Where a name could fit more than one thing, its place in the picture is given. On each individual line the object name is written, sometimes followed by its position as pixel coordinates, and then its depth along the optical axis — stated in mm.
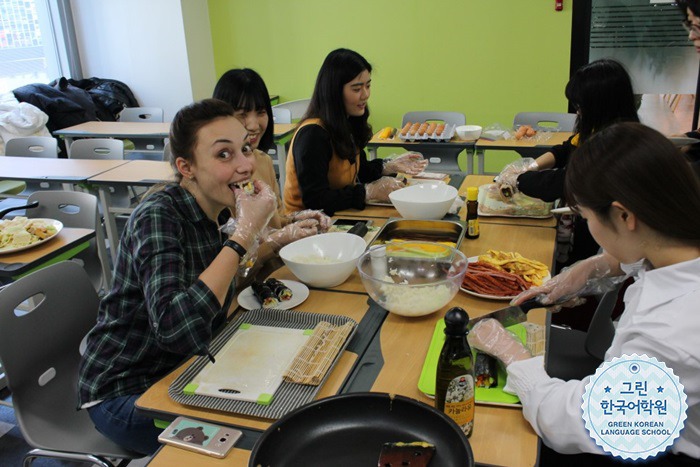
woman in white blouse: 1054
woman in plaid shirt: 1367
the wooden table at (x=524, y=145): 3762
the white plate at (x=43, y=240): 2326
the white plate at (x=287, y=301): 1650
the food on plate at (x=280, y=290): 1680
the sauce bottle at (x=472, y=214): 2062
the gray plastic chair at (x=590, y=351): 1765
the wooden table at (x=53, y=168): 3555
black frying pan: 917
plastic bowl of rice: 1514
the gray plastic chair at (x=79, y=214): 2775
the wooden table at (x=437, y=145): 3998
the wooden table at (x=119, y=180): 3451
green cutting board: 1194
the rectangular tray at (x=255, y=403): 1190
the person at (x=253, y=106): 2180
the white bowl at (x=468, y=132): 4023
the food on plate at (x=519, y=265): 1759
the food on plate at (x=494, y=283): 1666
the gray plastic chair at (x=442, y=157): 4105
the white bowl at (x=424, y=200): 2264
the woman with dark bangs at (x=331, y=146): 2572
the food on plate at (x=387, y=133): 4289
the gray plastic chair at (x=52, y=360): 1566
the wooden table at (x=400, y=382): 1074
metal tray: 2127
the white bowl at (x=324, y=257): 1731
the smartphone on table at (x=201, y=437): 1099
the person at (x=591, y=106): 2270
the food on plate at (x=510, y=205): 2369
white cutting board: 1242
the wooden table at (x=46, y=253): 2234
